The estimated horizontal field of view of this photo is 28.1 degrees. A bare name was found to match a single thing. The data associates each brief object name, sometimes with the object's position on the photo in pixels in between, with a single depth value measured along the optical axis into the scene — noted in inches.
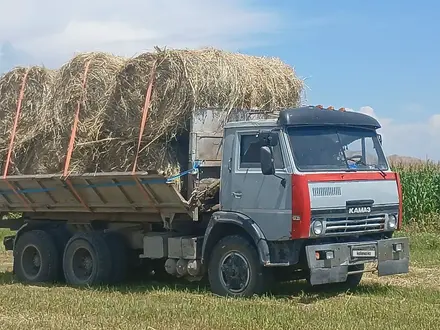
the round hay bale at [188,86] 503.2
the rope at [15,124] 599.5
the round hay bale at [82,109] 545.0
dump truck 459.2
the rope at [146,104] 514.0
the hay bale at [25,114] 592.1
